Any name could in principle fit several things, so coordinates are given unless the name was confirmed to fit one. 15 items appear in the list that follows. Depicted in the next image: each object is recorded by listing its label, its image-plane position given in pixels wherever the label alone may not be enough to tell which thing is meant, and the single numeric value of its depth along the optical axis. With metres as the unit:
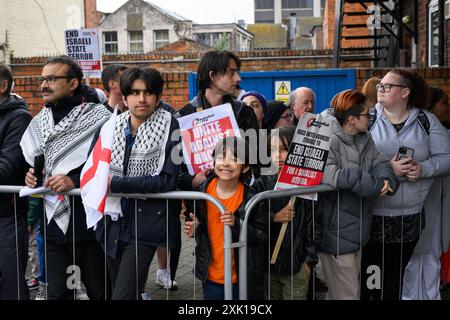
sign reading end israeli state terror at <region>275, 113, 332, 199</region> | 3.51
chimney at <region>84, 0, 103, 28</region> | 36.27
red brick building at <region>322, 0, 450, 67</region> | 10.13
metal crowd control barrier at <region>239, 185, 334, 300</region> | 3.29
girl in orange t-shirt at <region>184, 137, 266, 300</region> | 3.56
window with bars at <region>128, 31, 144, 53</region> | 44.72
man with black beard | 3.79
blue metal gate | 8.25
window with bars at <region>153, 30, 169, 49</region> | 44.00
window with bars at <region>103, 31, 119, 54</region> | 44.91
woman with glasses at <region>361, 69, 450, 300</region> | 4.10
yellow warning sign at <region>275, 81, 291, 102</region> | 8.33
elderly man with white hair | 5.74
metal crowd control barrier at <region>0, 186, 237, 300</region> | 3.24
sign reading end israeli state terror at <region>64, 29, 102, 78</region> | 7.51
